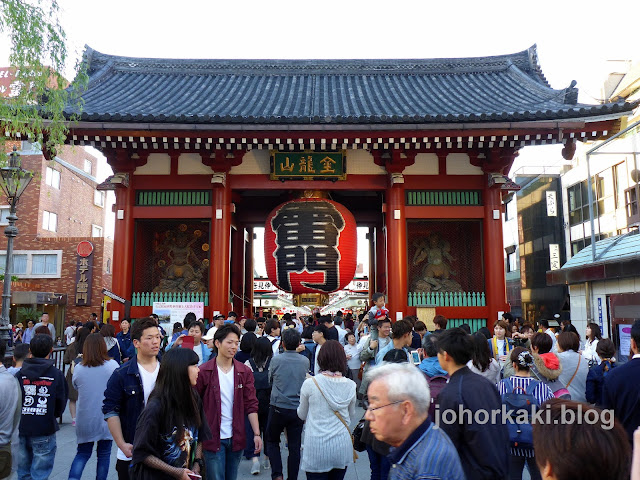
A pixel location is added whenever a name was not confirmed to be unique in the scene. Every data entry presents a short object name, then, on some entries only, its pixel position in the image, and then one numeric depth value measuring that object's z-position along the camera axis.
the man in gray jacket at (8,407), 3.88
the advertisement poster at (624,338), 9.16
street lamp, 7.86
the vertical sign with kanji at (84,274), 25.50
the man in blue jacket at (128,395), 3.54
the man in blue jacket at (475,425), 2.76
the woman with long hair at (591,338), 6.85
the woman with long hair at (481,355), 3.93
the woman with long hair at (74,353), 7.02
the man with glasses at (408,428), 2.14
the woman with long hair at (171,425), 2.84
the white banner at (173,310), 11.40
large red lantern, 11.68
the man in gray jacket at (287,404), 4.95
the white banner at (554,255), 25.14
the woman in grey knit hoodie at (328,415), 3.84
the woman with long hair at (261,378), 5.83
